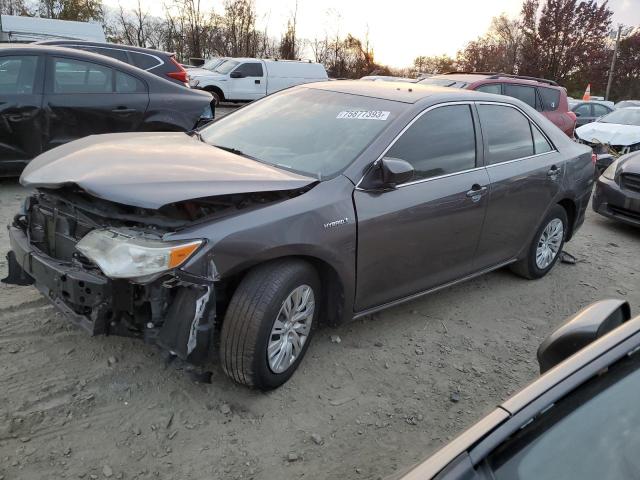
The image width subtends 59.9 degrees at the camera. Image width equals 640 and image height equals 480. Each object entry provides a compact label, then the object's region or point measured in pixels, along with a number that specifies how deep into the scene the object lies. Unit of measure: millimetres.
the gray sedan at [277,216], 2729
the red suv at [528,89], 10172
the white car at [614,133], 11055
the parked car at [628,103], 18062
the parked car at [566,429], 1334
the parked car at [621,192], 7082
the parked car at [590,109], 17605
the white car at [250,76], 19250
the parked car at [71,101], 5957
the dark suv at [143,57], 9273
